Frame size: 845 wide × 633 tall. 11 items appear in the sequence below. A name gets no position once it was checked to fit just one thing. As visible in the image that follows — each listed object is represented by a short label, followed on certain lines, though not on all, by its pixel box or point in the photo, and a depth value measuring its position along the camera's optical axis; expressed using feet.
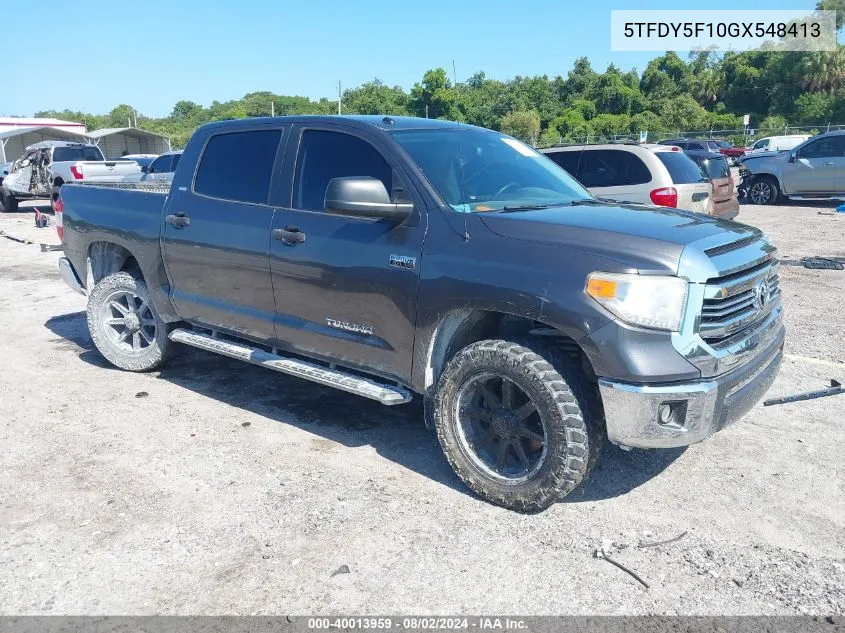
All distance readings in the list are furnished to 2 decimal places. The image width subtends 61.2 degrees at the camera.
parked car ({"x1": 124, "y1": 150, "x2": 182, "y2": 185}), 60.03
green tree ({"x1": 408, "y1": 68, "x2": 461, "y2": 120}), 195.62
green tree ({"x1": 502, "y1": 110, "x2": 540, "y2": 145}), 180.81
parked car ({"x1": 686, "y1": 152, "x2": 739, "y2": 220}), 38.06
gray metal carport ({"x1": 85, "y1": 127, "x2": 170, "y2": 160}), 162.81
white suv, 32.24
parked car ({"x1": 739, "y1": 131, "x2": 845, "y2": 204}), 57.26
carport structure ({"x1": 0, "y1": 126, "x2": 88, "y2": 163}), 138.29
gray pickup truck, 10.53
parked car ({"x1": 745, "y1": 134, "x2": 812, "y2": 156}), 114.21
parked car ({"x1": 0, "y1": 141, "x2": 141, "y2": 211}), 66.44
